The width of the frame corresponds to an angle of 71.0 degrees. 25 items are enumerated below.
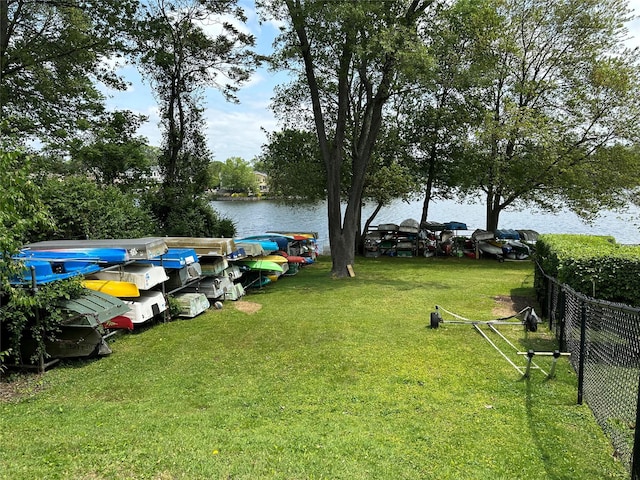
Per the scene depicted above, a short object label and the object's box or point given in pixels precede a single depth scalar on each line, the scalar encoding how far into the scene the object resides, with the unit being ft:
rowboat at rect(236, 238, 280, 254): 52.38
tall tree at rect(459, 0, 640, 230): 68.03
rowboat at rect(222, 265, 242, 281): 42.86
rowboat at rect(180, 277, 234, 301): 39.42
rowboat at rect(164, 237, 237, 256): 40.57
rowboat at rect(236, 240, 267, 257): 46.50
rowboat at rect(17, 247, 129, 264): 30.37
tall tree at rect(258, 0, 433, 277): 44.93
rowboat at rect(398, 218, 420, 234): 83.05
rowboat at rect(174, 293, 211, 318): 35.45
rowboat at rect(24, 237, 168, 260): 32.01
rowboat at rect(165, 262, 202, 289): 36.55
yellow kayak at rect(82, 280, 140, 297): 28.76
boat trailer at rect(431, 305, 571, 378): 25.97
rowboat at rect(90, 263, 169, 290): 30.86
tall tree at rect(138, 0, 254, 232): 62.59
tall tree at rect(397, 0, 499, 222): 52.29
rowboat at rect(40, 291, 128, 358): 23.80
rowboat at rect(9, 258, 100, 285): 22.09
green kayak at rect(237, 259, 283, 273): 48.06
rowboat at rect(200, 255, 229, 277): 40.19
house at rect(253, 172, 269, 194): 313.73
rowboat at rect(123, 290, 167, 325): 29.70
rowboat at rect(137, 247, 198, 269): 34.53
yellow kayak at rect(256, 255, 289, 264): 51.55
